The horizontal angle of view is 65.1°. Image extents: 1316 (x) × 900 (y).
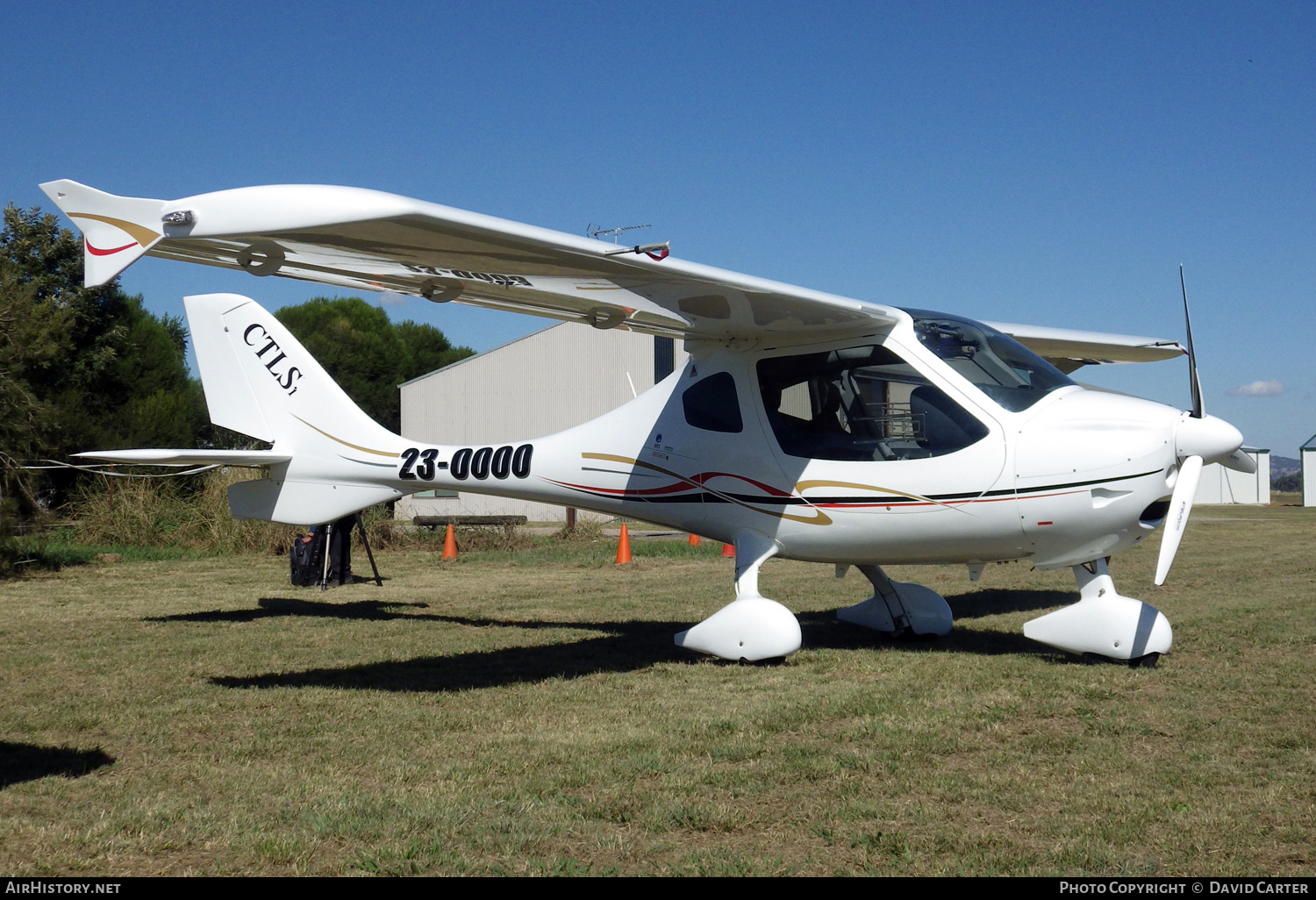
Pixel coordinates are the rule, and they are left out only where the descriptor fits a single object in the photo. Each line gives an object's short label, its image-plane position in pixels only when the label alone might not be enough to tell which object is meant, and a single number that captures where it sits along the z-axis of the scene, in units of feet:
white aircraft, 19.51
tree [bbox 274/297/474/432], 183.32
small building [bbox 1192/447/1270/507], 163.75
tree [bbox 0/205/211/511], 84.43
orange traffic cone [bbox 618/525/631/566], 55.36
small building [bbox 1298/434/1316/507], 156.46
